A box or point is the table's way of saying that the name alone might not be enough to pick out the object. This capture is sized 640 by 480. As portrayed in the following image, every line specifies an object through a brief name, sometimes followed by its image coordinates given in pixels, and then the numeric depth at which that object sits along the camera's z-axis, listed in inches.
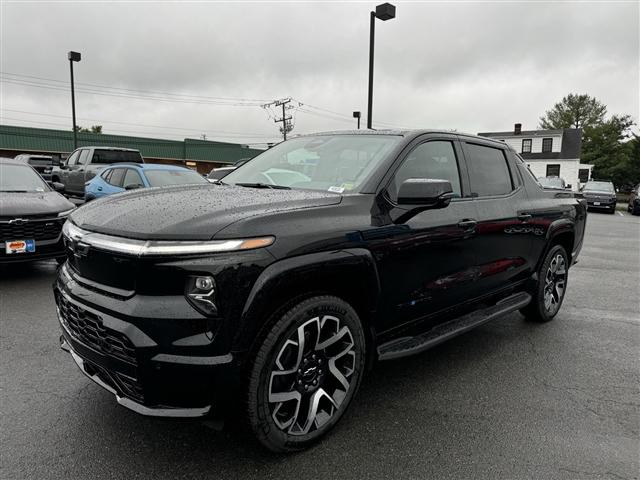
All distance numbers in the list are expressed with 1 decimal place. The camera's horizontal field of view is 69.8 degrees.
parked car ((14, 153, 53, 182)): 768.3
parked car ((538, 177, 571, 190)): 776.3
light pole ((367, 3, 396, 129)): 421.1
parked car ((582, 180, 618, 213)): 918.4
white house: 1679.4
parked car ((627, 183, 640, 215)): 902.7
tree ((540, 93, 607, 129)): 2679.6
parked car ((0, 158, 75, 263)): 214.7
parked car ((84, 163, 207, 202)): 387.5
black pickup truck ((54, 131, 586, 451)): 79.7
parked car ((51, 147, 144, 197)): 536.7
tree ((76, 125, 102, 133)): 2647.6
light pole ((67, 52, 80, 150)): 761.0
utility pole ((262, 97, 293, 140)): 1979.6
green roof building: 1269.7
